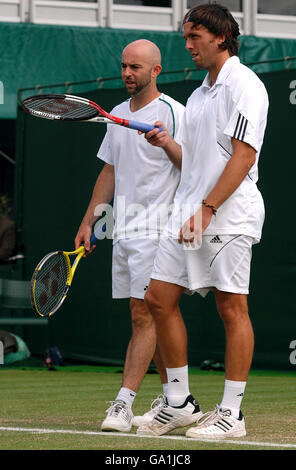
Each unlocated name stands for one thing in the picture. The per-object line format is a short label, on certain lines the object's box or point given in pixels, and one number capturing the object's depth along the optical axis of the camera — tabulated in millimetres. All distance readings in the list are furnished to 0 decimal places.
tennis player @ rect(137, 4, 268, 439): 9992
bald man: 11656
